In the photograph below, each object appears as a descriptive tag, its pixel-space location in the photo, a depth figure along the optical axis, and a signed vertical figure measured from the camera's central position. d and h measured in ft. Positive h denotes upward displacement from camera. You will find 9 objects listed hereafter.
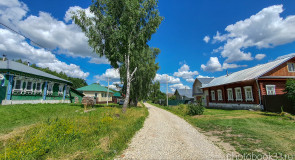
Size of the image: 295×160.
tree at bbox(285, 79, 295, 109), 37.93 +2.09
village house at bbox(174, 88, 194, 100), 161.15 +2.15
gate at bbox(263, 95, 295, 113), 41.14 -2.35
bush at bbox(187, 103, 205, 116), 48.52 -4.78
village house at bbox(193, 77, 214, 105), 101.85 +8.09
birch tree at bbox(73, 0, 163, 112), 47.26 +25.53
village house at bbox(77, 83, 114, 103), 118.78 +3.77
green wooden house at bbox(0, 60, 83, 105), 45.44 +3.65
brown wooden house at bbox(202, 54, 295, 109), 52.31 +5.27
